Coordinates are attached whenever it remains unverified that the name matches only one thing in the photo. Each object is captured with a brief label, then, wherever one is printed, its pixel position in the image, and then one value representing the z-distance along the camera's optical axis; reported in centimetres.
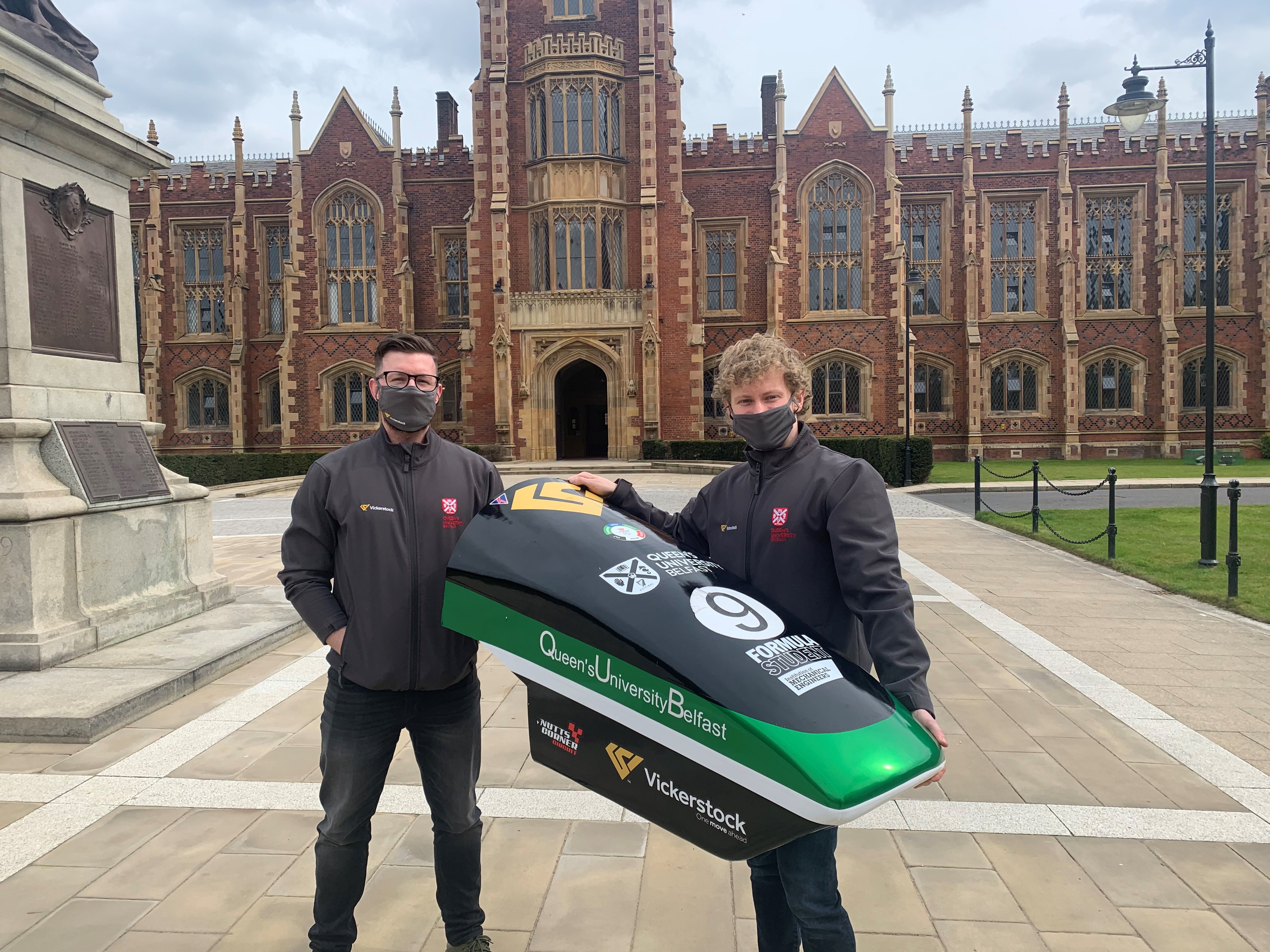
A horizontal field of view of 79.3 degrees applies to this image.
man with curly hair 194
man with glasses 225
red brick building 2631
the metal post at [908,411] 1952
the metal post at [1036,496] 1182
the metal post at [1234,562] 732
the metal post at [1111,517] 941
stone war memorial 491
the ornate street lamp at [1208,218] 876
